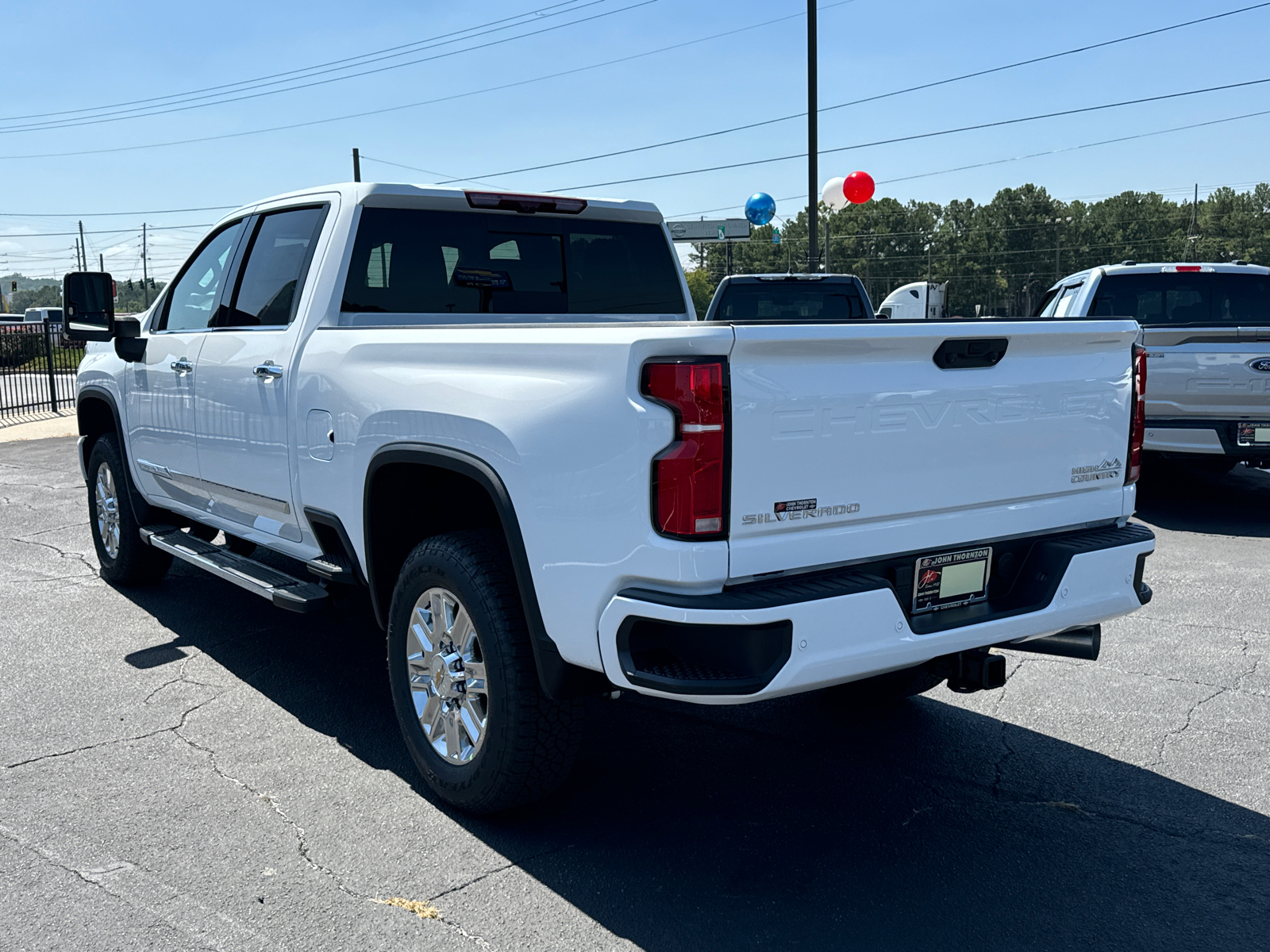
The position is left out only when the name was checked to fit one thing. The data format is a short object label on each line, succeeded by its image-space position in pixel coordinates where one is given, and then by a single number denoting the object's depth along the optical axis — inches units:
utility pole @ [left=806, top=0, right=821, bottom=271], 839.1
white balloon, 895.1
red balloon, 876.0
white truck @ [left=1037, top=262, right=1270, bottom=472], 338.6
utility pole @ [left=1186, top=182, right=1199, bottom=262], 4498.0
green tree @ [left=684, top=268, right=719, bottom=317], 3321.9
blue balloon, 940.0
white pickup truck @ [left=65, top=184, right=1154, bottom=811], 110.8
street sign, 962.1
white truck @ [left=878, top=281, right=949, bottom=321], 1126.4
